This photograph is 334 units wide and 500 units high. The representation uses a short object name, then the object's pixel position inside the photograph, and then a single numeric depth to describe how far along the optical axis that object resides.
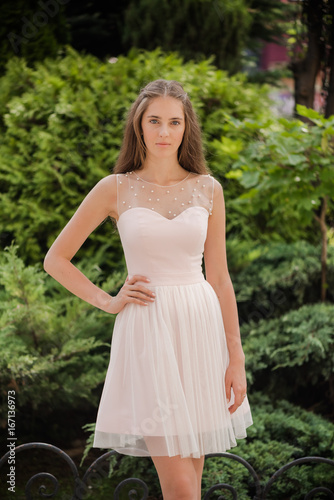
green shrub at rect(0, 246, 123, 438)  3.27
